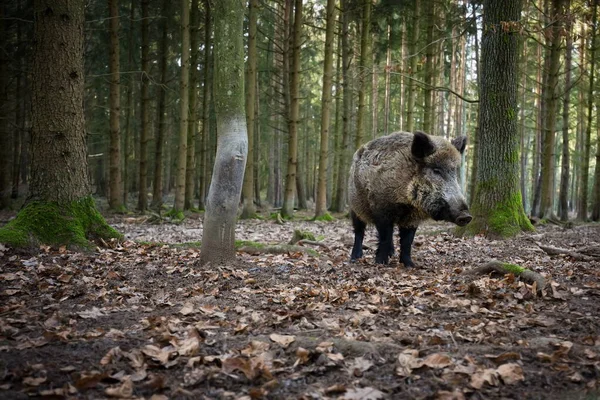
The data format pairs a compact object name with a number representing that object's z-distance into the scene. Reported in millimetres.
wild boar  6602
